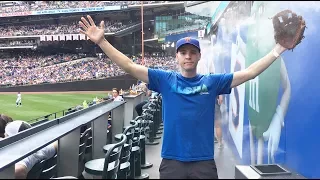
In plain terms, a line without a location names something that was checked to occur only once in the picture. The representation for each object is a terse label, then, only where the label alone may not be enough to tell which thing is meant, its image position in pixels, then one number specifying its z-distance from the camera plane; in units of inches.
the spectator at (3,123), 88.0
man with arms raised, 56.8
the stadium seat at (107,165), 71.1
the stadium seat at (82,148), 122.0
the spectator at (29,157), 72.9
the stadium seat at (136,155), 115.9
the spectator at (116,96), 220.5
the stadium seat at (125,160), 88.2
